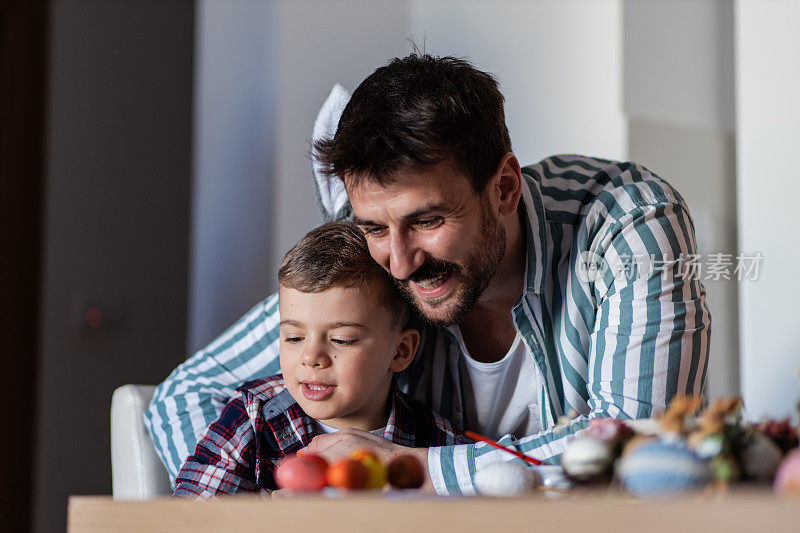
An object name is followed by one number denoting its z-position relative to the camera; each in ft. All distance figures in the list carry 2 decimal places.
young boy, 4.35
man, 4.09
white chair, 4.95
